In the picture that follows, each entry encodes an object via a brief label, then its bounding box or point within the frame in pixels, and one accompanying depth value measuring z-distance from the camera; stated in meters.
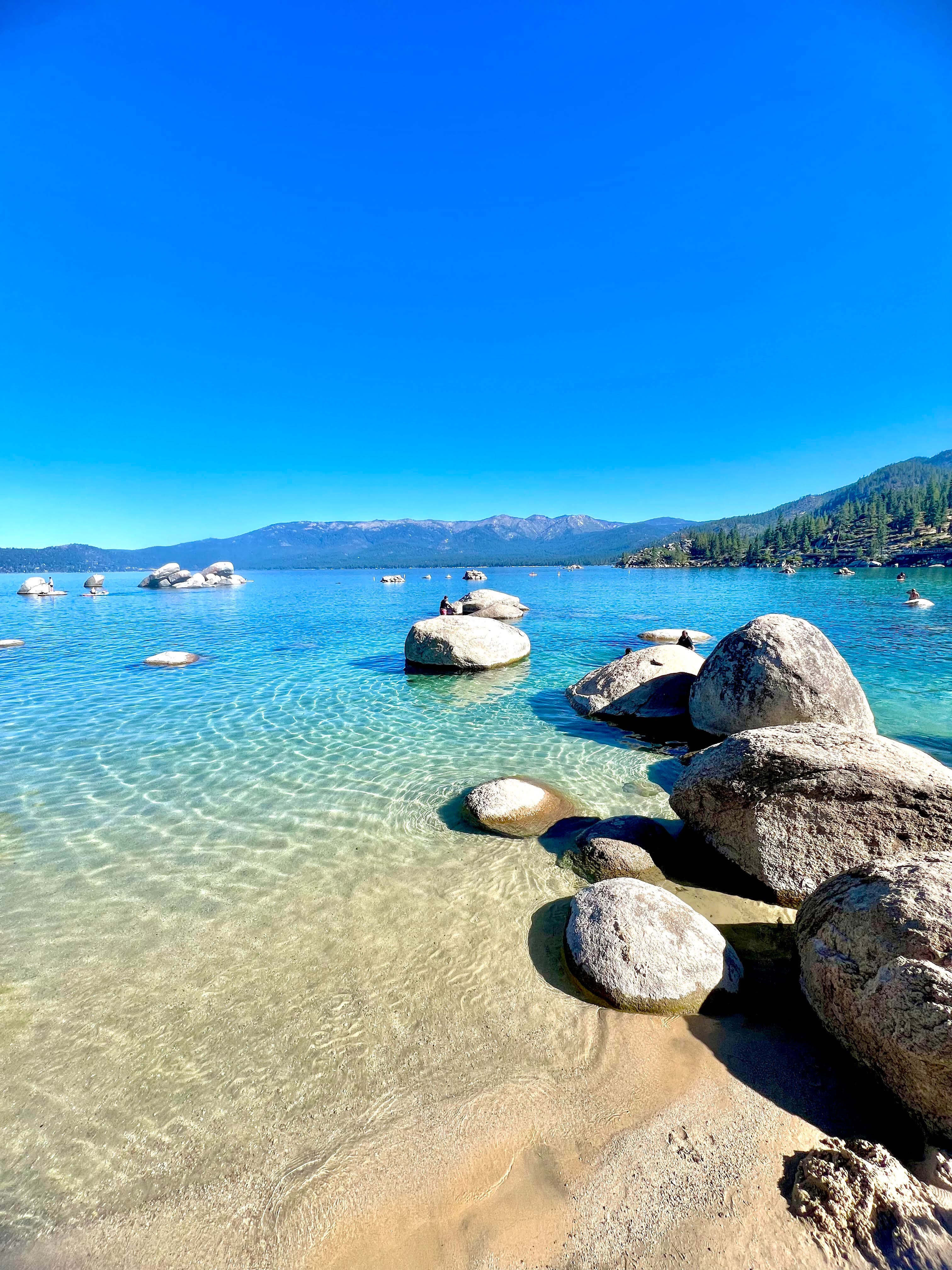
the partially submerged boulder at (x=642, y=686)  12.95
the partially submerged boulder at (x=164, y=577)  99.06
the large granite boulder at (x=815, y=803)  5.68
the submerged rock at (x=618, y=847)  6.70
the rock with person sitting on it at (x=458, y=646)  18.84
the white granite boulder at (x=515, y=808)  7.91
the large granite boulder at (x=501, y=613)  34.69
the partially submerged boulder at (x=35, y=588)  74.81
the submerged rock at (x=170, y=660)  20.25
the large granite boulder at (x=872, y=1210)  2.70
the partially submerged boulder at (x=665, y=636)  24.66
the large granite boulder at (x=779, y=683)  10.36
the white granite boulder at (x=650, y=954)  4.58
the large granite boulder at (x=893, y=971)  3.45
